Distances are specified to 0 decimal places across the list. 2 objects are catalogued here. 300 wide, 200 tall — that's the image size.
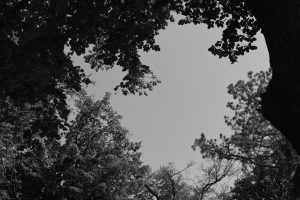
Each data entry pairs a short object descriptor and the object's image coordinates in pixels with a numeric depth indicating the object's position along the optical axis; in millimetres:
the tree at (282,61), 3666
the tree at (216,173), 36156
